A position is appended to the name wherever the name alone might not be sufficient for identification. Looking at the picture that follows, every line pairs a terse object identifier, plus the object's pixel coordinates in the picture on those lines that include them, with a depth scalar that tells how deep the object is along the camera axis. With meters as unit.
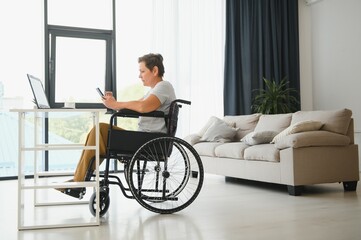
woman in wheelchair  2.54
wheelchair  2.53
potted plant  5.84
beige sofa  3.45
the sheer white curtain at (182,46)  5.74
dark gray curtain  6.03
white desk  2.32
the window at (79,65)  5.39
